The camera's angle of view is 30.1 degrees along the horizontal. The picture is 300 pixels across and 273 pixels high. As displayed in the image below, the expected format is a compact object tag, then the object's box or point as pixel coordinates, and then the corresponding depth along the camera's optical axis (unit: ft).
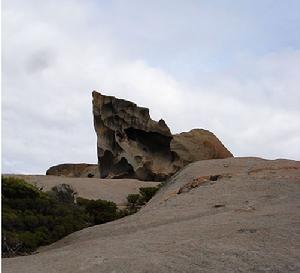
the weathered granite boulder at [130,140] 107.96
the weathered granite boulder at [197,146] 110.83
